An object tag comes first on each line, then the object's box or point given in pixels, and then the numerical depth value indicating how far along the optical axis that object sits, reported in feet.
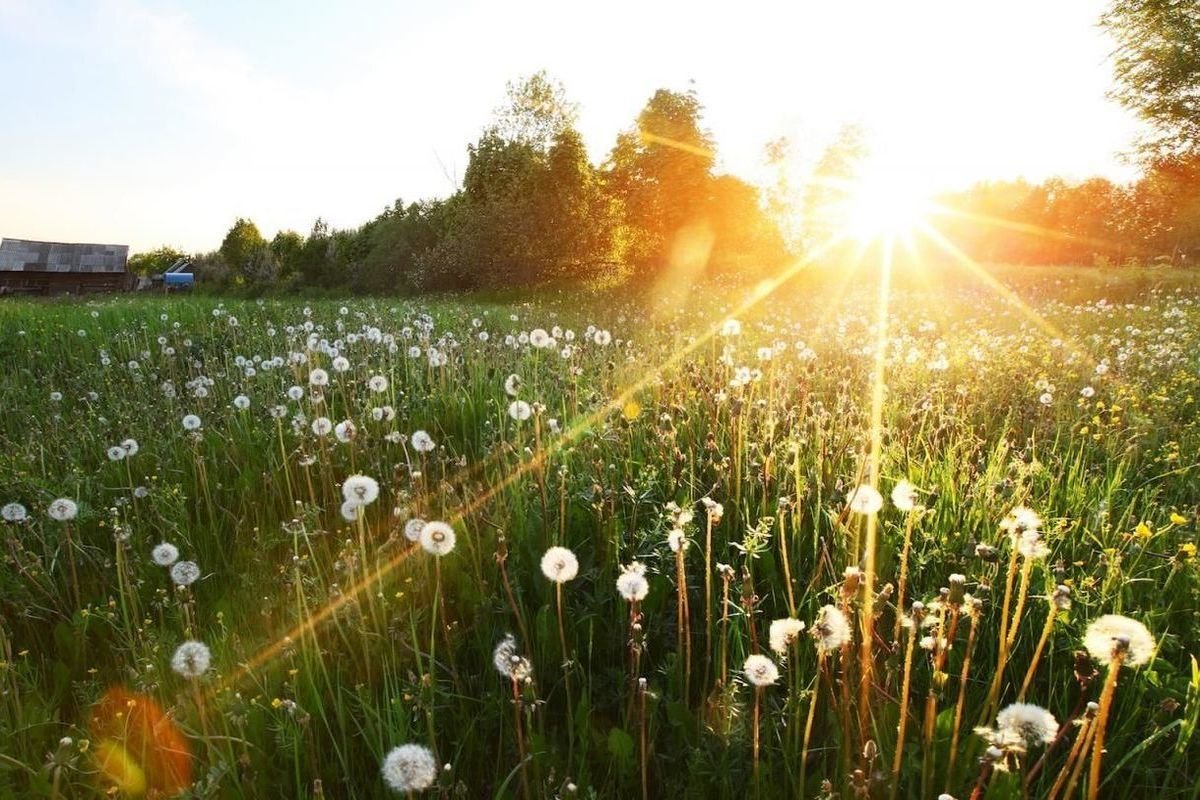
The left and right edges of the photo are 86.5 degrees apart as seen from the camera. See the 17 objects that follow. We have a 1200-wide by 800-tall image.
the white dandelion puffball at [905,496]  5.55
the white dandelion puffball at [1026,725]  3.39
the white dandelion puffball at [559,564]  5.19
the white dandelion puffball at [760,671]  4.15
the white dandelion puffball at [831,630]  4.26
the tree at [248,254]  142.82
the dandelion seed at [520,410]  9.89
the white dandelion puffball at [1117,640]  3.28
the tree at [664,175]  90.99
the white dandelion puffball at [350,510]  6.62
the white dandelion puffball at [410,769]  3.74
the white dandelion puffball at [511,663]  4.08
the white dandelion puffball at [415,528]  6.28
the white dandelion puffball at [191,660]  4.70
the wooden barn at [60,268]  175.22
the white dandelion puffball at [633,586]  4.82
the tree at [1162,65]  82.28
